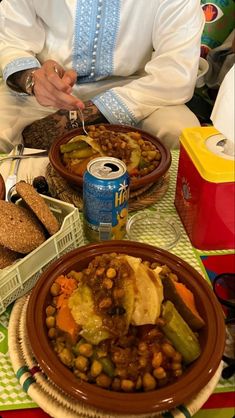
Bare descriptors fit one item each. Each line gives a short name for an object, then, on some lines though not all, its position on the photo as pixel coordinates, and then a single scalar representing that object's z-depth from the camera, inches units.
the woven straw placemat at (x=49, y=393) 27.0
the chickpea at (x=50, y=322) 30.4
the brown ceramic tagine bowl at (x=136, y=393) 25.7
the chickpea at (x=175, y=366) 28.1
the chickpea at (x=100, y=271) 30.6
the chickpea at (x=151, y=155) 48.4
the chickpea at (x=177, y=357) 28.4
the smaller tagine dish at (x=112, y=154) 46.0
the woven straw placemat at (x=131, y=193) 45.5
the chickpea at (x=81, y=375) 27.3
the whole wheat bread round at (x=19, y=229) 34.1
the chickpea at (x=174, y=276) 33.6
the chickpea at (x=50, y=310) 31.2
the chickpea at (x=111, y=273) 30.0
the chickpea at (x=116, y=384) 27.2
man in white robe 65.3
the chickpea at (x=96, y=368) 27.4
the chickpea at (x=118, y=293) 29.1
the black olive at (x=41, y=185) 45.7
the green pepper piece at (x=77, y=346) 28.6
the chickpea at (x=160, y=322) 29.0
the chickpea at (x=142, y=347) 28.4
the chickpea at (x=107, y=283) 29.5
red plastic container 37.8
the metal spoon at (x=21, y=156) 52.2
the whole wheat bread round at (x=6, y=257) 34.9
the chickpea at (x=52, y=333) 29.8
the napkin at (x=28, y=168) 49.5
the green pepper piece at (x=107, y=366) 27.8
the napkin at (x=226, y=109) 33.6
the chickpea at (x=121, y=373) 27.5
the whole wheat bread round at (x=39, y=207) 36.1
